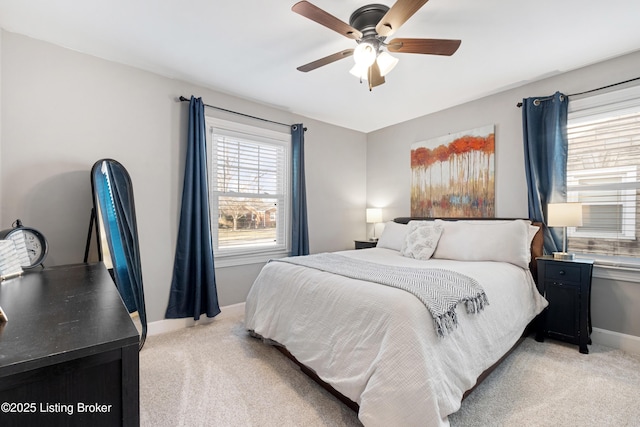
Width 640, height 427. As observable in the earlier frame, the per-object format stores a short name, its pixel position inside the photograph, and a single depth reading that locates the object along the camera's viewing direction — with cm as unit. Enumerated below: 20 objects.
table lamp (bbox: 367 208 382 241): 431
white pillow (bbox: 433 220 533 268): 253
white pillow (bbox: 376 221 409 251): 337
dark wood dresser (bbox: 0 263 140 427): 61
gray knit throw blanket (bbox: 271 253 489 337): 149
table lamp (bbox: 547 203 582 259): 240
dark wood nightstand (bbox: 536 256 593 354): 236
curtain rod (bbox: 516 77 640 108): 242
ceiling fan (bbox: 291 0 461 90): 161
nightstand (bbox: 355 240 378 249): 411
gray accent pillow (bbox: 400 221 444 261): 289
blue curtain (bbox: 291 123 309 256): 370
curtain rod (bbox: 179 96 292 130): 289
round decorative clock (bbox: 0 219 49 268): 166
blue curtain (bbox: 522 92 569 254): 272
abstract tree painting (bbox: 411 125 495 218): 328
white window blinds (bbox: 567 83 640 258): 244
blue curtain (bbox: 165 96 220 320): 287
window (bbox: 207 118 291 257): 322
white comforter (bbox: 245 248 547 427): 132
